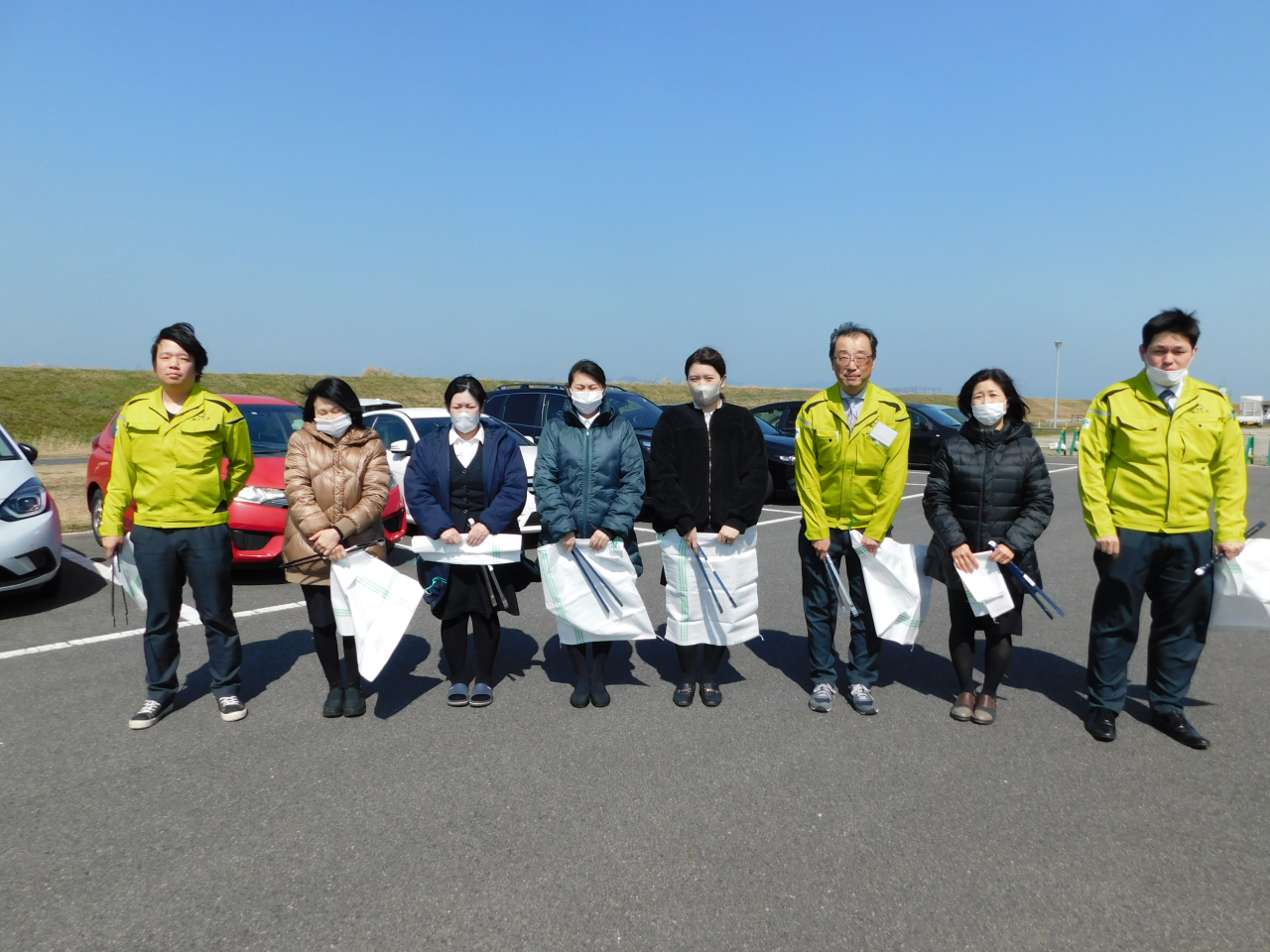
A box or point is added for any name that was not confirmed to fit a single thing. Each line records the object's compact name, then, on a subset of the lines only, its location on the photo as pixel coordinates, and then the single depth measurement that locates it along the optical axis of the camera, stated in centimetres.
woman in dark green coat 462
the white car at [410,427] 954
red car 742
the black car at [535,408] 1205
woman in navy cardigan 457
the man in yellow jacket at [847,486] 440
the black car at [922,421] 1775
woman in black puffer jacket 429
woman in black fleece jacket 457
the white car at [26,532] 626
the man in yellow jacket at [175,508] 432
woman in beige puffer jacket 437
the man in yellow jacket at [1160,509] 401
